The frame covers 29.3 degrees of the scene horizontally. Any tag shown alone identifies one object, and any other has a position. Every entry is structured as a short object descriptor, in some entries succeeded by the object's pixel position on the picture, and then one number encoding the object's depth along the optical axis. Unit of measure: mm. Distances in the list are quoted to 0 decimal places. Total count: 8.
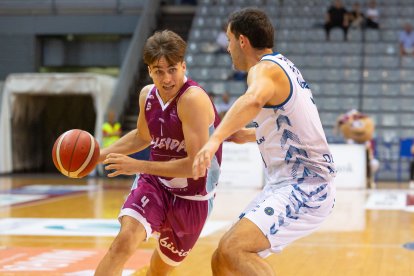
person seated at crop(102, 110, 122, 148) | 16675
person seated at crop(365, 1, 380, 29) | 19875
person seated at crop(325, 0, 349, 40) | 19562
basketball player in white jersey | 3775
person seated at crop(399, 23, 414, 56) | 19047
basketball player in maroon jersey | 4348
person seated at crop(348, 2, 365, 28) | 19750
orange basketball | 4422
